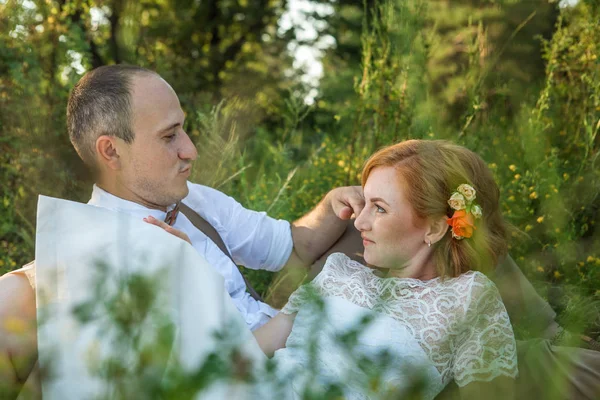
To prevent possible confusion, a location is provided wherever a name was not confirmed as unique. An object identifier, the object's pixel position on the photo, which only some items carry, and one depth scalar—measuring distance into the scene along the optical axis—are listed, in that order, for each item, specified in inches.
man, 110.6
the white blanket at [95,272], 70.8
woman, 86.9
